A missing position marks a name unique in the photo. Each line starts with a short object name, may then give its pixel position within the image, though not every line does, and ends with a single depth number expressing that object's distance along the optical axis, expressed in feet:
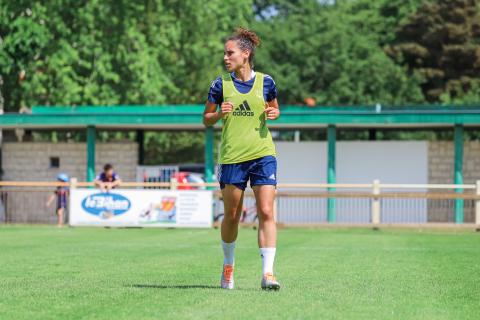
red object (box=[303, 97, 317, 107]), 152.01
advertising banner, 96.53
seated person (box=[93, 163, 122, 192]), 97.96
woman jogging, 32.53
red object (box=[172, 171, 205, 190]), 114.42
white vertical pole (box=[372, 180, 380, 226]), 97.55
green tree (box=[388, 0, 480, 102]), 198.08
